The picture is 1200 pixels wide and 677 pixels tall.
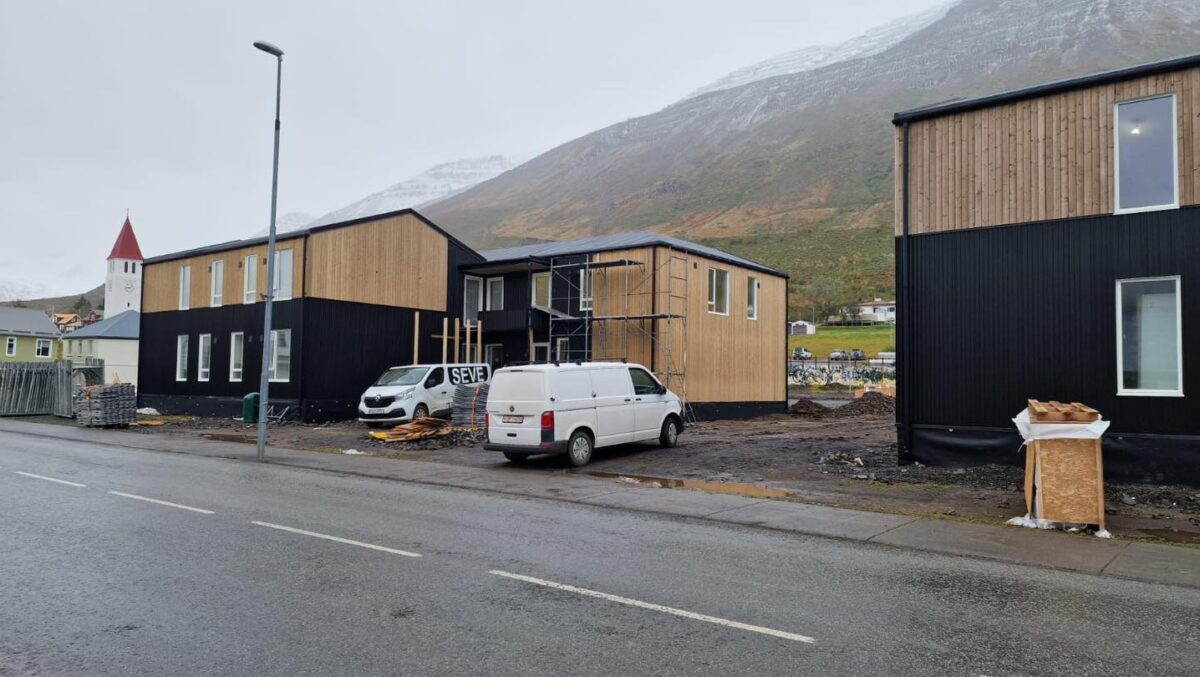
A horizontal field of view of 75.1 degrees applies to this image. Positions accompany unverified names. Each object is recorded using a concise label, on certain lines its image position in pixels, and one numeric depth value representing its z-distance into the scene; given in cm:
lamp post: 1633
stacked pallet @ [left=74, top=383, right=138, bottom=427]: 2434
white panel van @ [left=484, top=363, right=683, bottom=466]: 1404
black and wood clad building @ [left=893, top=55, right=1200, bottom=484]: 1145
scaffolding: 2423
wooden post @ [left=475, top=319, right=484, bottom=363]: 2773
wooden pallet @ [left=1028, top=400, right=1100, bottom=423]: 922
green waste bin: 2503
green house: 6894
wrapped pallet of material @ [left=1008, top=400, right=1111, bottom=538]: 908
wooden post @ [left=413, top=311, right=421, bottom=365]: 2747
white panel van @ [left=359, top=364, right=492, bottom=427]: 2186
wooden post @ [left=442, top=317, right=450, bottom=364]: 2727
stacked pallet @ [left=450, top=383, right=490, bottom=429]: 1995
